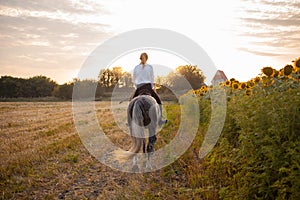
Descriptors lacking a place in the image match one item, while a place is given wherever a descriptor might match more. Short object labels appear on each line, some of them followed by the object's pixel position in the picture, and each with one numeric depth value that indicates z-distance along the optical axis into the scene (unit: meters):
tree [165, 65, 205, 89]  32.86
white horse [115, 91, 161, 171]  7.57
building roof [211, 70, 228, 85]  25.27
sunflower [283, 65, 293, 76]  6.33
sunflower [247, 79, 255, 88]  8.37
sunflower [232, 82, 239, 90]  10.02
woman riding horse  8.14
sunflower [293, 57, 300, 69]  6.20
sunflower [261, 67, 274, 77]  6.63
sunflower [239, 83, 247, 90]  9.04
